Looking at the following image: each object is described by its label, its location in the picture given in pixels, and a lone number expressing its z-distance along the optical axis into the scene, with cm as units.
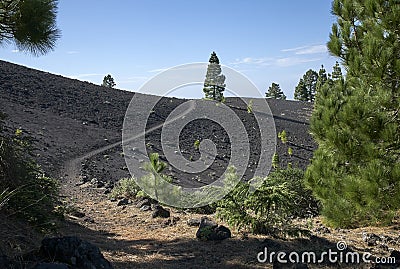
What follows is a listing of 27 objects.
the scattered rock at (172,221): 692
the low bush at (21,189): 437
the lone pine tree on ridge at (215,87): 3097
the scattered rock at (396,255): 424
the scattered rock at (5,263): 280
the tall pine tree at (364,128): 457
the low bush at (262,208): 518
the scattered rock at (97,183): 1194
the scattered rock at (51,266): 266
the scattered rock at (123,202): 928
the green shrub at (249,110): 3284
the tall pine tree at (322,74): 4372
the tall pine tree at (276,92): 5225
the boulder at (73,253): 312
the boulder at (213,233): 533
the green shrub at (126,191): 1022
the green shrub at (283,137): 2555
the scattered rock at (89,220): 758
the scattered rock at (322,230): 596
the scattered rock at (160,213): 757
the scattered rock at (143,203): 872
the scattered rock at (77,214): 791
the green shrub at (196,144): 2267
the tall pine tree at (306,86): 4893
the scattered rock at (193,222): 668
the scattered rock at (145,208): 834
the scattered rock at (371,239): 522
